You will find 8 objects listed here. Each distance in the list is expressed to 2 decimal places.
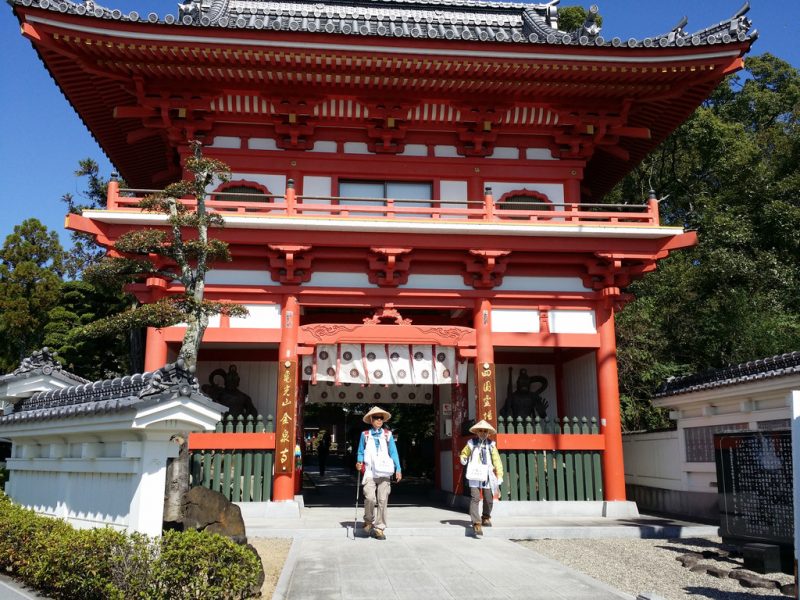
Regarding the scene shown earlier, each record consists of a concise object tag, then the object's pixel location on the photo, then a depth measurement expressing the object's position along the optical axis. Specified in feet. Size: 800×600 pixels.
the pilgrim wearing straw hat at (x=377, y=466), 33.14
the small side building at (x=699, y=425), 35.29
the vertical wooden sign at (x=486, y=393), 42.37
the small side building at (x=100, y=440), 20.72
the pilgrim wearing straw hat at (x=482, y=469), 34.19
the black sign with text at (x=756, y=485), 28.17
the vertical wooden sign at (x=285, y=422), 40.52
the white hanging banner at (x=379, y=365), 43.24
